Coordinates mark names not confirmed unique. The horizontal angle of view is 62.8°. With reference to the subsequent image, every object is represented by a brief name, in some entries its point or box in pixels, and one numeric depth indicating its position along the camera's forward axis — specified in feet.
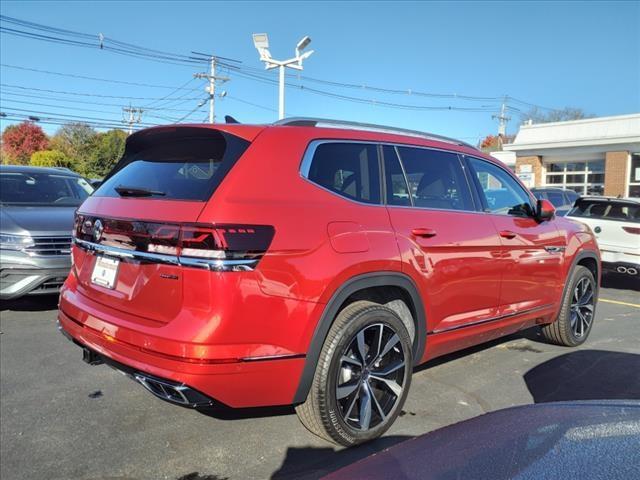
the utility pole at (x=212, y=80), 125.35
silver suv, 18.52
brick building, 76.79
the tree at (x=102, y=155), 154.71
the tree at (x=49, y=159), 134.92
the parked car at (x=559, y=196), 49.55
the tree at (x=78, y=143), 153.75
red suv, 8.32
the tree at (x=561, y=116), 217.23
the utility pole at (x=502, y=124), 228.63
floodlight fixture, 67.31
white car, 25.81
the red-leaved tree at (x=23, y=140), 192.95
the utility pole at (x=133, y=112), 180.45
